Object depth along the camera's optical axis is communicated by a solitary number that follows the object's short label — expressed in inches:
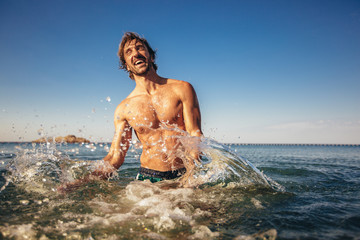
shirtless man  111.7
